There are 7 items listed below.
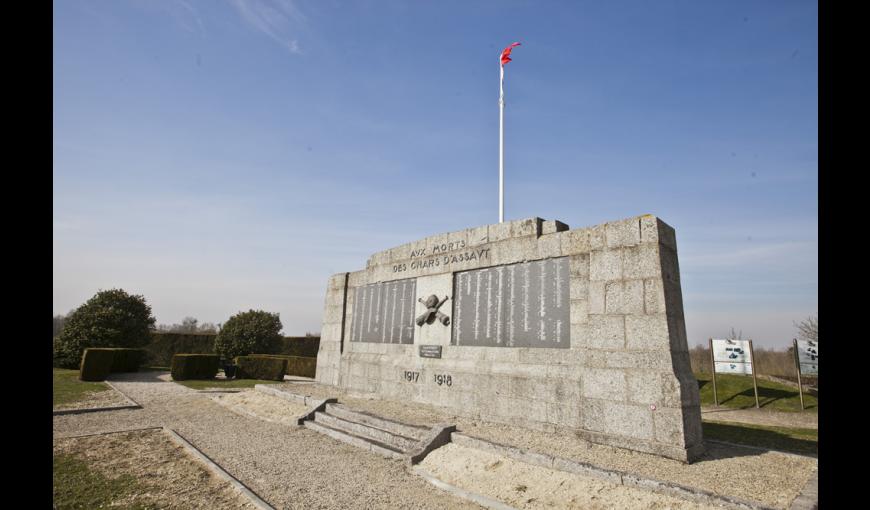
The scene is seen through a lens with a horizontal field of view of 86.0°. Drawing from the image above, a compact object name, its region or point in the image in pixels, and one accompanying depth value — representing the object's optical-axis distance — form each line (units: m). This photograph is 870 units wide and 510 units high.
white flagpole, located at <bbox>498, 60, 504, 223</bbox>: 13.90
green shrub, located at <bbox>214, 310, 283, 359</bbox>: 26.41
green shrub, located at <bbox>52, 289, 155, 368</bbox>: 23.02
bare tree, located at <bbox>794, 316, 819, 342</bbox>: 24.64
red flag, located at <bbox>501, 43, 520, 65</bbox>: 15.40
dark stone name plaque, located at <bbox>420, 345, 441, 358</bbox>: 12.02
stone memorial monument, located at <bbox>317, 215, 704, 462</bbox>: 8.08
